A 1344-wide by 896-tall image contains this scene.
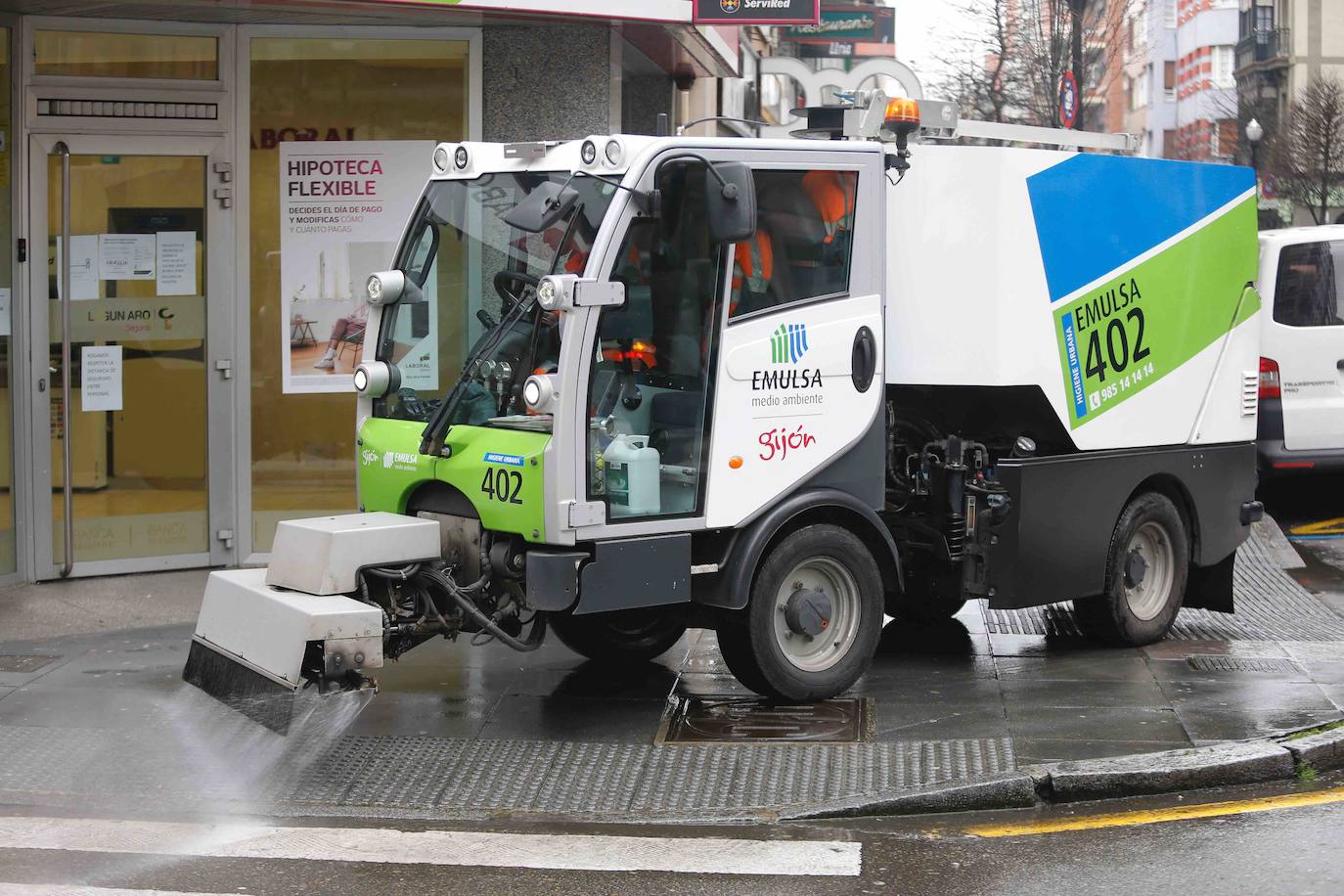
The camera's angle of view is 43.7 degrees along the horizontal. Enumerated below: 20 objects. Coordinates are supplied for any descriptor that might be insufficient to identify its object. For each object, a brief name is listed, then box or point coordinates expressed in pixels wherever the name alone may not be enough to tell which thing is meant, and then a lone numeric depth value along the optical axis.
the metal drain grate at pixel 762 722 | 7.00
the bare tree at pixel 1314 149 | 34.09
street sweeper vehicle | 6.68
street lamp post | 32.25
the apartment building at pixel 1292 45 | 60.72
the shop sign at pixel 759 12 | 10.84
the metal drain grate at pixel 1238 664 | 8.19
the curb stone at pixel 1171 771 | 6.26
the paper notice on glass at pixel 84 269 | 10.27
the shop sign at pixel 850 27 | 21.77
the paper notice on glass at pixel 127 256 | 10.37
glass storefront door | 10.19
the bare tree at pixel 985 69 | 28.19
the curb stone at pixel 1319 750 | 6.55
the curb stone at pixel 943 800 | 6.05
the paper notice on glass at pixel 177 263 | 10.51
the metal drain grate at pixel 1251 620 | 9.18
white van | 12.95
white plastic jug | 6.77
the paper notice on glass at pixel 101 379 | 10.36
